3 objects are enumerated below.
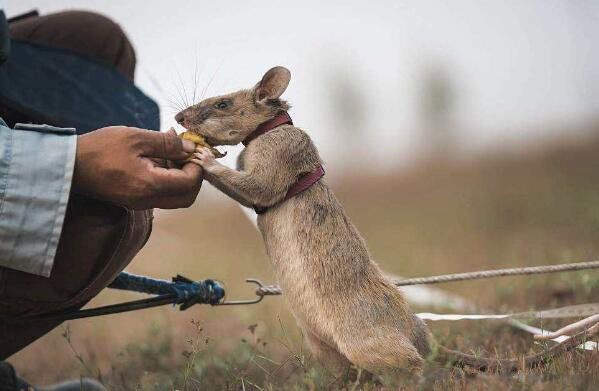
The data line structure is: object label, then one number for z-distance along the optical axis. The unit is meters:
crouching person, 3.28
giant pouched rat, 3.89
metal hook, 4.82
